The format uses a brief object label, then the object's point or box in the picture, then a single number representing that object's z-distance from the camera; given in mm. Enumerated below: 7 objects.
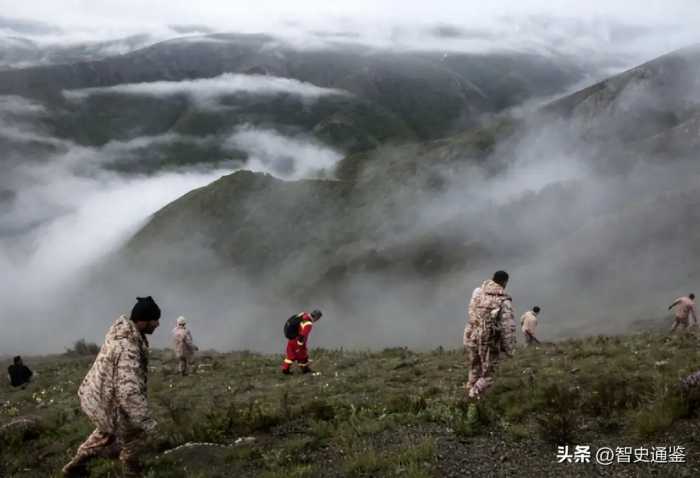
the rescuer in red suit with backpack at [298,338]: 16812
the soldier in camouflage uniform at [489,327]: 10000
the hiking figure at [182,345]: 20078
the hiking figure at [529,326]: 22609
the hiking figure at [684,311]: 23594
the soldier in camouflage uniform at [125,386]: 7020
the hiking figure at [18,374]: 23078
